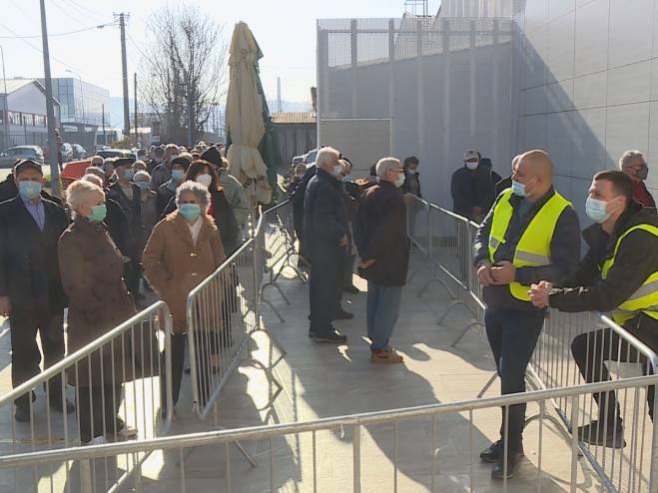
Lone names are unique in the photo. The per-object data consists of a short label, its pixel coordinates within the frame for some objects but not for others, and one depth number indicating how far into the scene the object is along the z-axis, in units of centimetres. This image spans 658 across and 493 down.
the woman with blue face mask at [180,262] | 546
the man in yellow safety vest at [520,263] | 427
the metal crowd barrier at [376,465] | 450
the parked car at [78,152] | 4822
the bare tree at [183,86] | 3288
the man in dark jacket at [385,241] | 659
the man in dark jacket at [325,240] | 725
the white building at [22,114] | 6438
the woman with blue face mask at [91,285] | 484
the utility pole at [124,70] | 4112
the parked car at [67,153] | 4188
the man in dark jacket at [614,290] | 401
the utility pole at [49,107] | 2078
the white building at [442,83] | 1302
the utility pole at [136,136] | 4585
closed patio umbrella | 1011
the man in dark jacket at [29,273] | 548
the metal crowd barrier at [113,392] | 452
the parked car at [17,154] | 4462
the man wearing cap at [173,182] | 797
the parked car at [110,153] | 3513
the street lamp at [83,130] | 6775
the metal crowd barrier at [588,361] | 394
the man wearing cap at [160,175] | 1168
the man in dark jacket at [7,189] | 684
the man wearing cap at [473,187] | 1063
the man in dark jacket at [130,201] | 845
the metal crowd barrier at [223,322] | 495
